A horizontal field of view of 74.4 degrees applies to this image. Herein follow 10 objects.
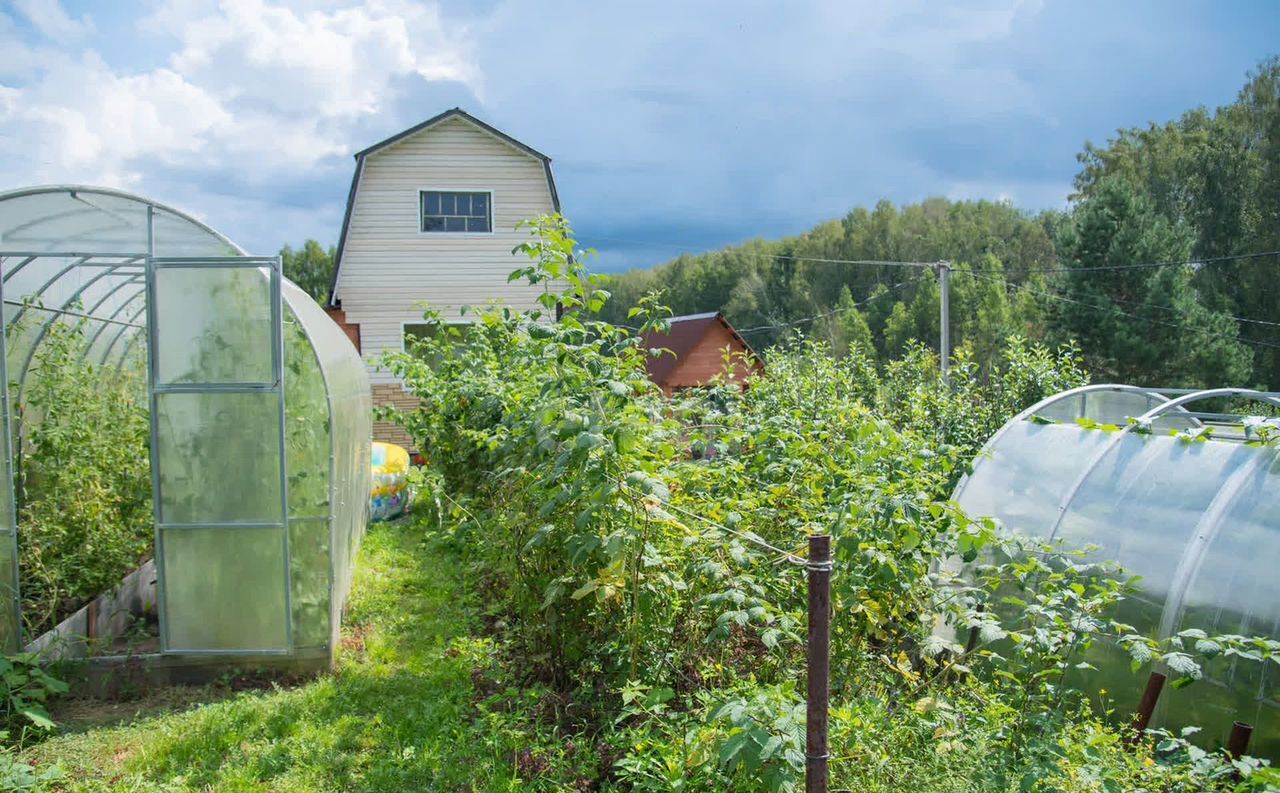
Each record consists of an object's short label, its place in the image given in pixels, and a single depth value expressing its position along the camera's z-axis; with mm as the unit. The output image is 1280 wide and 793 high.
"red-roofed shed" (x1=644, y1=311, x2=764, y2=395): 23969
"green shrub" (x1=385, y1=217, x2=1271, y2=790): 3311
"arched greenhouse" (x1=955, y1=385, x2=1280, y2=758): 4172
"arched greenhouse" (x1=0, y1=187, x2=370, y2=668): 5867
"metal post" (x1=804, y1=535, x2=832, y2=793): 2813
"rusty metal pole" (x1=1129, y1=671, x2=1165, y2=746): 4094
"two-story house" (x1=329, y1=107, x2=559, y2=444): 16844
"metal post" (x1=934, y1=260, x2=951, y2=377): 21266
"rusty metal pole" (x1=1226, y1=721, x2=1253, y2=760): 3773
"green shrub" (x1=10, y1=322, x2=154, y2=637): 6043
